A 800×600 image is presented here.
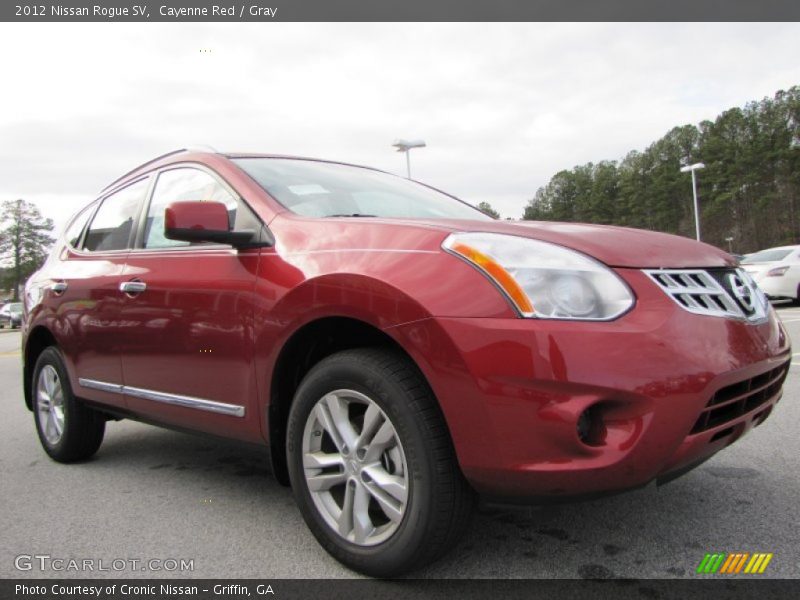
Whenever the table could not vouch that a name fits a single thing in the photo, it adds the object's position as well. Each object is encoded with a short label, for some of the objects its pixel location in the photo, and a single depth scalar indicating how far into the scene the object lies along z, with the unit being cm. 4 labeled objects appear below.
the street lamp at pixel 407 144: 1964
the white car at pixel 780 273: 1245
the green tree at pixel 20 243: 7612
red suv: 178
